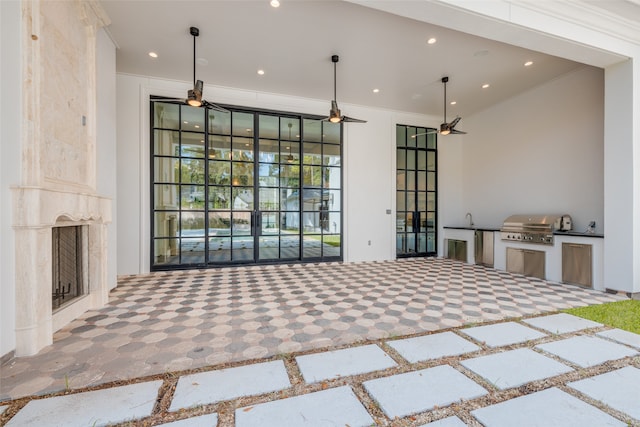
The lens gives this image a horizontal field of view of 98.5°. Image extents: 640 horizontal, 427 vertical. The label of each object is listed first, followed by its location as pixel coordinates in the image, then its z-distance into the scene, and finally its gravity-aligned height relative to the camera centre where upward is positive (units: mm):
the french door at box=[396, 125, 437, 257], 7145 +528
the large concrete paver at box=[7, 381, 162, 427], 1452 -1113
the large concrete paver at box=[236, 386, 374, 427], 1427 -1093
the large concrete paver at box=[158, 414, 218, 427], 1411 -1094
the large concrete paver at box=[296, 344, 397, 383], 1888 -1109
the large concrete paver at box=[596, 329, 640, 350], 2381 -1119
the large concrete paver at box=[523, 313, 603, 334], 2658 -1126
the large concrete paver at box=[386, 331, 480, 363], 2141 -1111
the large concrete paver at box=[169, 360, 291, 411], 1630 -1109
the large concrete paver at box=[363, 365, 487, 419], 1558 -1099
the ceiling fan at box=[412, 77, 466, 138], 5443 +1679
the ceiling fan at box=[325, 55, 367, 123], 4581 +1684
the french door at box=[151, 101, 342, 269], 5426 +518
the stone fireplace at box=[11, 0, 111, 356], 2188 +294
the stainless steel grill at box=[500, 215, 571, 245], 4894 -274
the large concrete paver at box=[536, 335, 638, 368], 2096 -1113
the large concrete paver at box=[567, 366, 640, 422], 1579 -1109
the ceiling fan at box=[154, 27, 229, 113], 3941 +1687
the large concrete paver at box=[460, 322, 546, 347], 2395 -1117
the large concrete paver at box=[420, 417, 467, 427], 1416 -1095
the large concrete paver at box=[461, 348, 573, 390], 1831 -1110
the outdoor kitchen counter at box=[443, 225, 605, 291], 4176 -672
